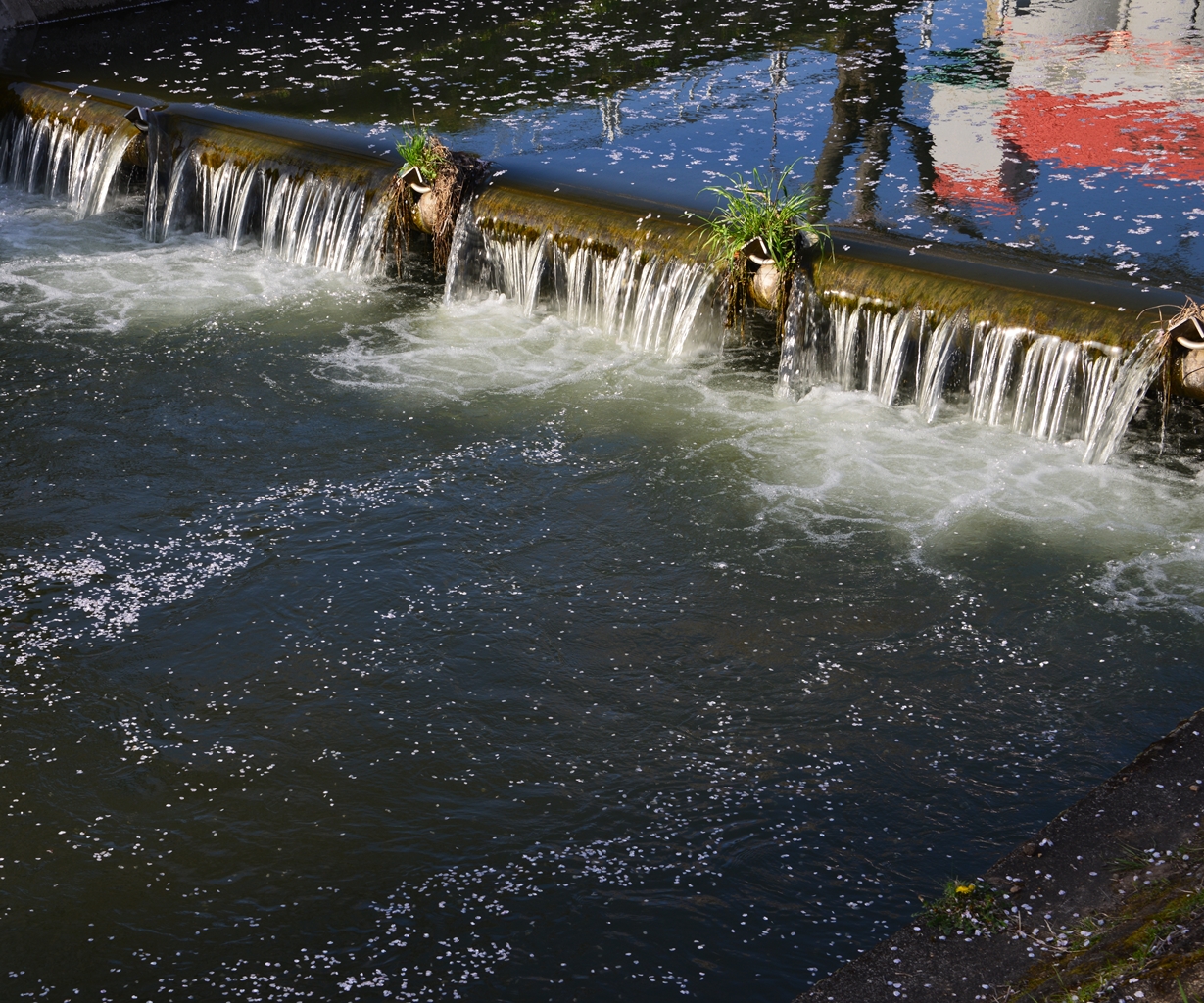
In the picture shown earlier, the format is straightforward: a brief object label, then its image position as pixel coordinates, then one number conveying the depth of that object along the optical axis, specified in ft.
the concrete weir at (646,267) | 27.04
